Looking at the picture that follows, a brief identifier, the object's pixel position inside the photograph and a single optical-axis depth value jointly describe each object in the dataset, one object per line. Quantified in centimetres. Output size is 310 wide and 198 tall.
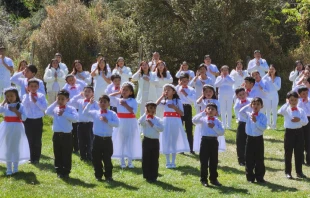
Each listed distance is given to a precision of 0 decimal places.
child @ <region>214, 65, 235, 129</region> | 1567
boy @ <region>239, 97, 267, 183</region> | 1051
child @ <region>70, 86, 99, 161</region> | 1206
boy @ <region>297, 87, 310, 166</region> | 1212
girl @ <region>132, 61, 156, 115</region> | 1495
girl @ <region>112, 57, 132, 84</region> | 1666
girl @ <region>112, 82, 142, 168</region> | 1164
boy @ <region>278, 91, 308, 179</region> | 1088
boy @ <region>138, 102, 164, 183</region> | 1052
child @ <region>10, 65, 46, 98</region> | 1216
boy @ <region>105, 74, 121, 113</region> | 1265
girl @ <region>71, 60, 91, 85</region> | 1471
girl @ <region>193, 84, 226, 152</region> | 1152
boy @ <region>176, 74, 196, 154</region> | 1288
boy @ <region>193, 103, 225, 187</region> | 1022
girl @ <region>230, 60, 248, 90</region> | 1791
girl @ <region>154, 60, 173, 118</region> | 1478
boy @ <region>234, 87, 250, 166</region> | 1179
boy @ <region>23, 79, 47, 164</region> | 1160
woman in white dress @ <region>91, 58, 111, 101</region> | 1542
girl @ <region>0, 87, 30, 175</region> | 1059
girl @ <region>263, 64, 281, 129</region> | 1642
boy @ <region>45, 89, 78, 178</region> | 1052
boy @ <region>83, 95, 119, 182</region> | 1040
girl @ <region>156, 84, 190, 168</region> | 1169
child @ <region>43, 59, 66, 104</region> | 1590
